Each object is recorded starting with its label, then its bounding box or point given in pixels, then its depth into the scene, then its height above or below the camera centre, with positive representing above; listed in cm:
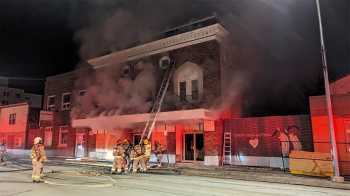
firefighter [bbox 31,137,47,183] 952 -56
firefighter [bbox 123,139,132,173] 1270 -53
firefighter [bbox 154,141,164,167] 1492 -52
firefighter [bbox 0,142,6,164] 1739 -59
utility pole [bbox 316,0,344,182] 1000 +15
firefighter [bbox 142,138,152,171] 1273 -31
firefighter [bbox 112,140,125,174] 1221 -68
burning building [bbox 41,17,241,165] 1562 +286
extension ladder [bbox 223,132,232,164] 1502 -32
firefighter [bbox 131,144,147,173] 1254 -61
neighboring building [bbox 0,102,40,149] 2792 +189
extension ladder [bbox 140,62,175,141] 1589 +274
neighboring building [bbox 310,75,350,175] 1181 +71
